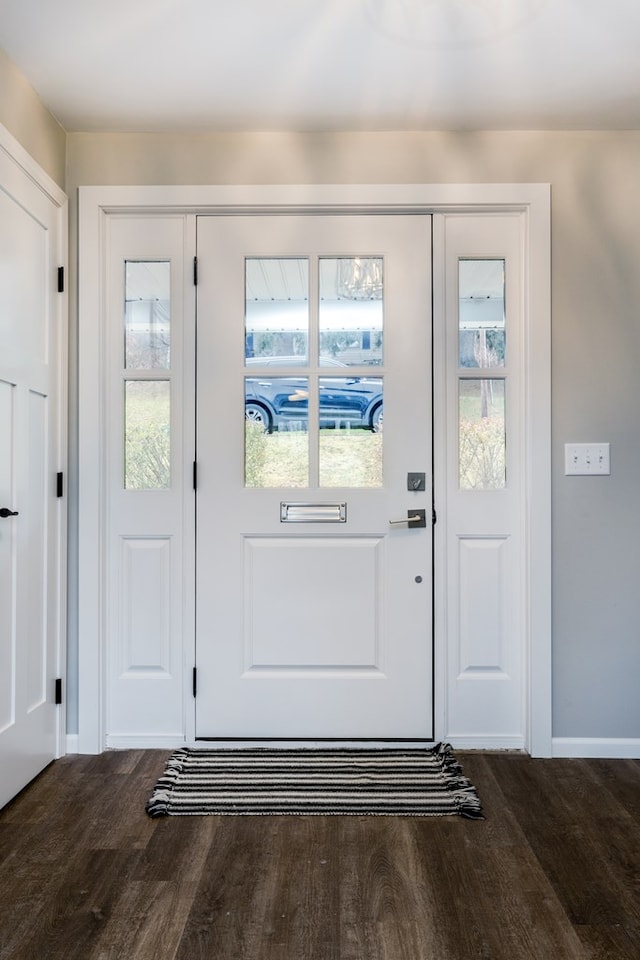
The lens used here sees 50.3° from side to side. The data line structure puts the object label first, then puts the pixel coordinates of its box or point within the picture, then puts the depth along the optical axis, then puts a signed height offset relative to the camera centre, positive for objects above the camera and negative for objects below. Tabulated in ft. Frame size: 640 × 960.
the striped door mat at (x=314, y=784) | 7.14 -3.45
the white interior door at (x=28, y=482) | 7.14 -0.09
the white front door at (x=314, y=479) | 8.56 -0.06
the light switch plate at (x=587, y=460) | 8.38 +0.19
